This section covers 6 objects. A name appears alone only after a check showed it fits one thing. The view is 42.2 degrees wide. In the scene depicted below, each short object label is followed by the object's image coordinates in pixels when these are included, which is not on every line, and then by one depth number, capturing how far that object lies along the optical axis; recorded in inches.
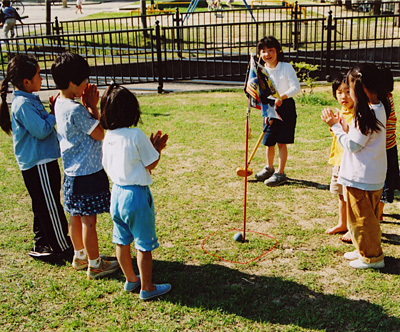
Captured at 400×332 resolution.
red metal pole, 191.6
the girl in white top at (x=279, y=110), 236.5
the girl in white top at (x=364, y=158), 155.4
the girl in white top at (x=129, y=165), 144.3
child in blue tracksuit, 167.2
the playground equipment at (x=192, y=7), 829.2
